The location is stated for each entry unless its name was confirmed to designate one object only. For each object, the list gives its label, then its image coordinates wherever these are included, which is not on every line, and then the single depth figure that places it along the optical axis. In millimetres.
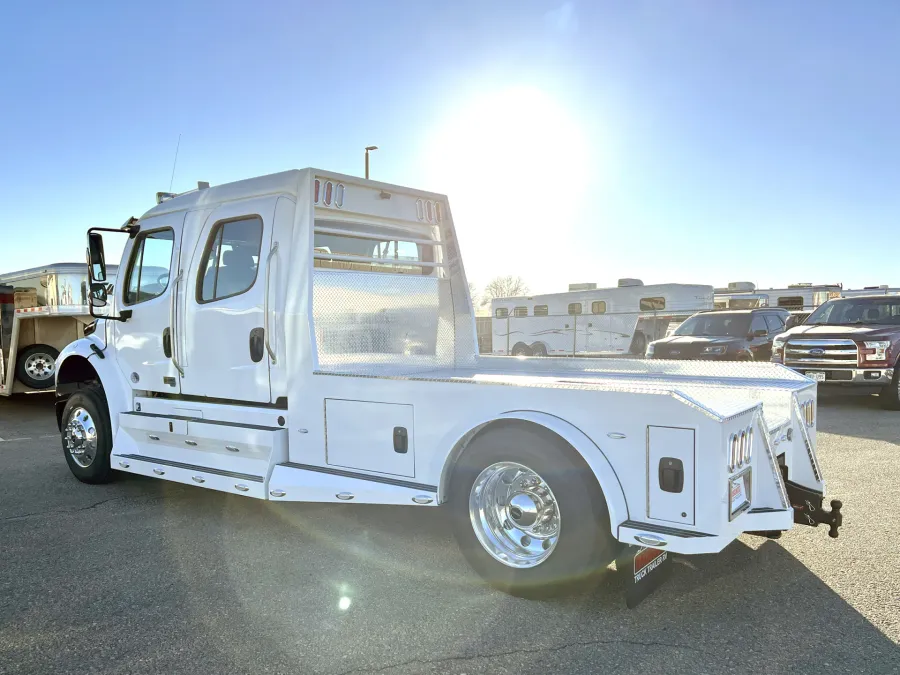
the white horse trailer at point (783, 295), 22723
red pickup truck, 10688
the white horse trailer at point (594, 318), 20344
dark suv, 13359
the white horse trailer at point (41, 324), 11867
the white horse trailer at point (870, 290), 26756
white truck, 3166
